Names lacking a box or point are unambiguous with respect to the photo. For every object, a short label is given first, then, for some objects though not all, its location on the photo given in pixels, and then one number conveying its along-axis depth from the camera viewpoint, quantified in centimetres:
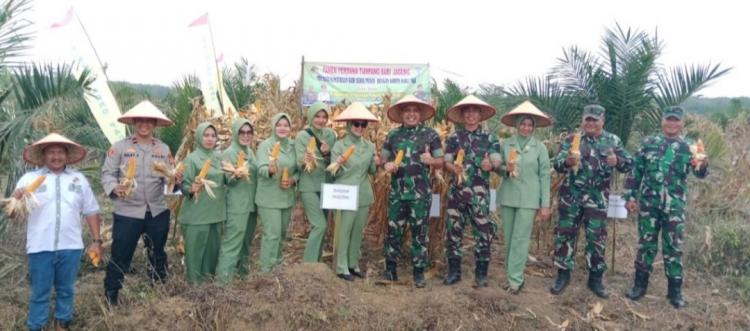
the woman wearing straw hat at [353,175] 542
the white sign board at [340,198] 523
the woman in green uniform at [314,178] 548
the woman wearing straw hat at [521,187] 538
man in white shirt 423
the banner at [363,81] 827
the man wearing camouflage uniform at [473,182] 543
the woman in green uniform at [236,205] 523
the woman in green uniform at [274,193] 523
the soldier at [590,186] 536
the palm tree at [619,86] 641
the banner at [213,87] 777
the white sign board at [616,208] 575
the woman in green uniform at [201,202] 503
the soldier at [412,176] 544
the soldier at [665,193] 520
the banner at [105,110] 619
